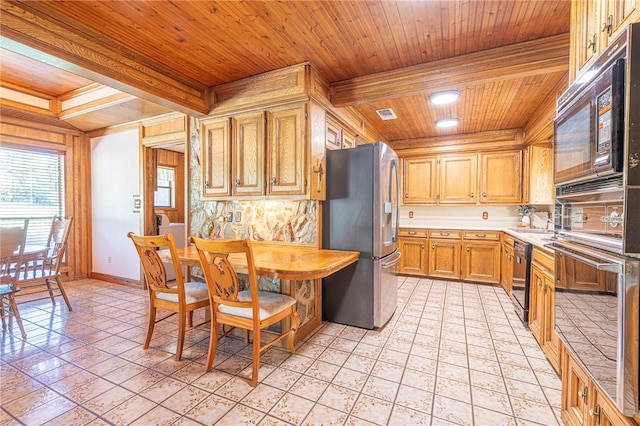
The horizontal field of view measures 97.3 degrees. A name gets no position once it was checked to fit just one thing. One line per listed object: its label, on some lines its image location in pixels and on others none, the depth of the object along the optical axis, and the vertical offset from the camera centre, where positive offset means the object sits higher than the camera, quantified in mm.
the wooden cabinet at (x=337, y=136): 3152 +907
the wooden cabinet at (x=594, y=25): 1123 +845
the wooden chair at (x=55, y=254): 3353 -559
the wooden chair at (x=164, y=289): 2203 -677
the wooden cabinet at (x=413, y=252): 5004 -749
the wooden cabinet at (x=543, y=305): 2232 -846
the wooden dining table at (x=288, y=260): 1954 -417
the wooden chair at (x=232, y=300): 1896 -664
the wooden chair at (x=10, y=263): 2621 -543
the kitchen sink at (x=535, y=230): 3865 -289
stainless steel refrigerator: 2844 -221
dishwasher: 2902 -744
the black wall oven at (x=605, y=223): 971 -52
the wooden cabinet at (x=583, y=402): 1154 -902
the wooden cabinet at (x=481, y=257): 4523 -762
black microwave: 1015 +368
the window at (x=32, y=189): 4027 +300
